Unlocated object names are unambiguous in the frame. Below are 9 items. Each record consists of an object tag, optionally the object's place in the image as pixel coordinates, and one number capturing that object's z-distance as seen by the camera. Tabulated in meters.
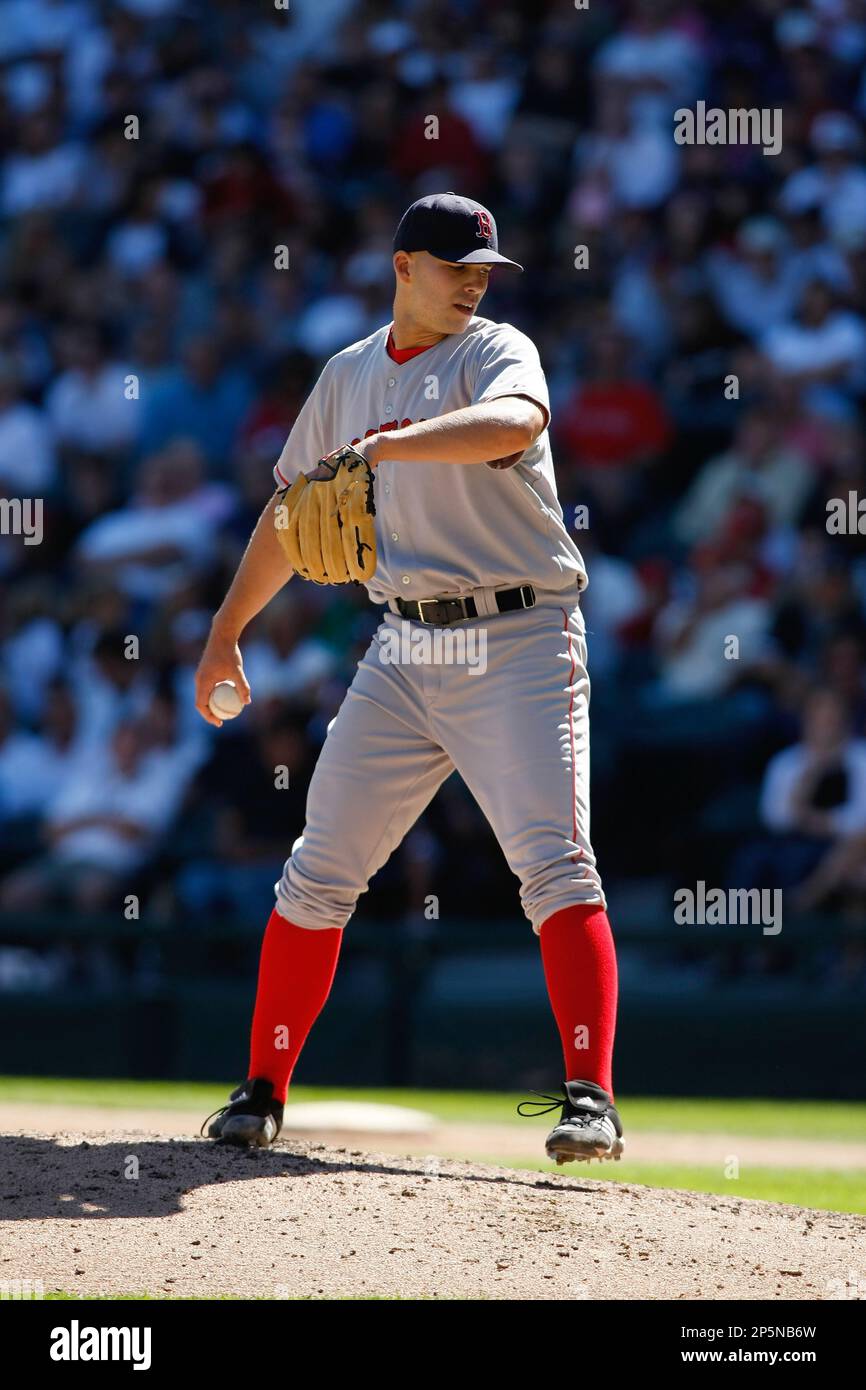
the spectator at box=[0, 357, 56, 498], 20.42
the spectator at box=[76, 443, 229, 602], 18.50
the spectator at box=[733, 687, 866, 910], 14.73
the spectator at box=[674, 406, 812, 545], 16.92
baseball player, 7.48
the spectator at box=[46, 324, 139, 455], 20.31
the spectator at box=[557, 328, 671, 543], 17.72
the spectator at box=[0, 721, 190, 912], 16.59
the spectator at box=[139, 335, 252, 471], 19.59
